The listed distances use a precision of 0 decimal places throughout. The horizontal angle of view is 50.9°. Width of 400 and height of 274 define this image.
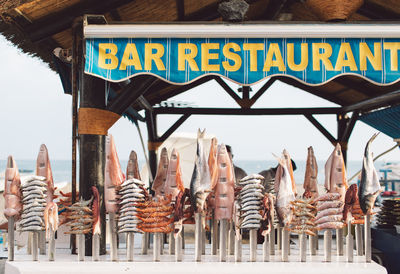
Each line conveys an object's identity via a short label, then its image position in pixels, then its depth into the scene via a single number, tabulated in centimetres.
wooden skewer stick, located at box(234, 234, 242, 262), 464
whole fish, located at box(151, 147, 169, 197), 551
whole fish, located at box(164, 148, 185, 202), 508
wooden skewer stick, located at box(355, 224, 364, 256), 496
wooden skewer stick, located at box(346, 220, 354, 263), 464
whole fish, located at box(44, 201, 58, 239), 455
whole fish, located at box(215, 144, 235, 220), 464
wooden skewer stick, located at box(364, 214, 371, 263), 465
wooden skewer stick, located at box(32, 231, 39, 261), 480
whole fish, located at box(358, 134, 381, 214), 451
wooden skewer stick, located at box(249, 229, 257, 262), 459
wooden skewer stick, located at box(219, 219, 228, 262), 461
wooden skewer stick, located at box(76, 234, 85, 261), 466
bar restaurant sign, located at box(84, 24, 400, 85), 470
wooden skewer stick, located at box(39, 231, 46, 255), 520
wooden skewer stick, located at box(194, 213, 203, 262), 461
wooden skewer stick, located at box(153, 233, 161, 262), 473
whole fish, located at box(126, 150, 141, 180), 547
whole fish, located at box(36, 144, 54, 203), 498
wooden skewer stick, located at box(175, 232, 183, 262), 468
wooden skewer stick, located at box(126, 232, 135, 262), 473
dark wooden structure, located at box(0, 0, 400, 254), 498
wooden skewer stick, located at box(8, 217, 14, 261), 465
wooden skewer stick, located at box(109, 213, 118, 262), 471
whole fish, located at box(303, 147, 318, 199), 532
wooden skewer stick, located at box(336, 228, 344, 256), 495
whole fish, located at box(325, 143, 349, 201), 495
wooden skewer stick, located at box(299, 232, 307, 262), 468
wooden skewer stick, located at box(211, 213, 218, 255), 514
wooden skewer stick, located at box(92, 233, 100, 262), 467
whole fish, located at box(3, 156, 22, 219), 461
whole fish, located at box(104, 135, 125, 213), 473
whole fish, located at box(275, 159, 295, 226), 452
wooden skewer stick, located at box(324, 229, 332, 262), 474
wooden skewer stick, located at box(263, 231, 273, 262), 470
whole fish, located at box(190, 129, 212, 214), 450
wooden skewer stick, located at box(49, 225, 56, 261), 468
